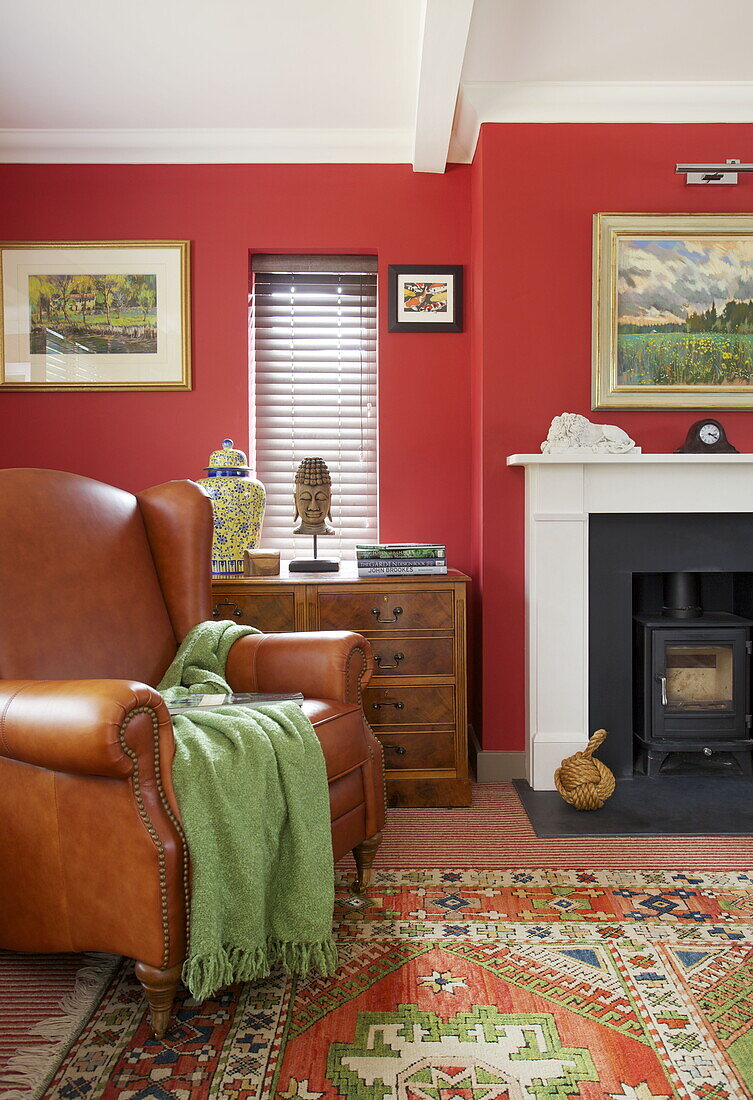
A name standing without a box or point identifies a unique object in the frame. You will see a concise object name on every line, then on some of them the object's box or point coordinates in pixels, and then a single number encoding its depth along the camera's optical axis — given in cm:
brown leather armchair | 147
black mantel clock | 297
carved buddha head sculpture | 304
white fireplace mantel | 293
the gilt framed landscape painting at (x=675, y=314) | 302
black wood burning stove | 299
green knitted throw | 153
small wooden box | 292
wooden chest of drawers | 278
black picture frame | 337
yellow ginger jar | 294
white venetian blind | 353
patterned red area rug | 141
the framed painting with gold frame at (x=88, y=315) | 337
